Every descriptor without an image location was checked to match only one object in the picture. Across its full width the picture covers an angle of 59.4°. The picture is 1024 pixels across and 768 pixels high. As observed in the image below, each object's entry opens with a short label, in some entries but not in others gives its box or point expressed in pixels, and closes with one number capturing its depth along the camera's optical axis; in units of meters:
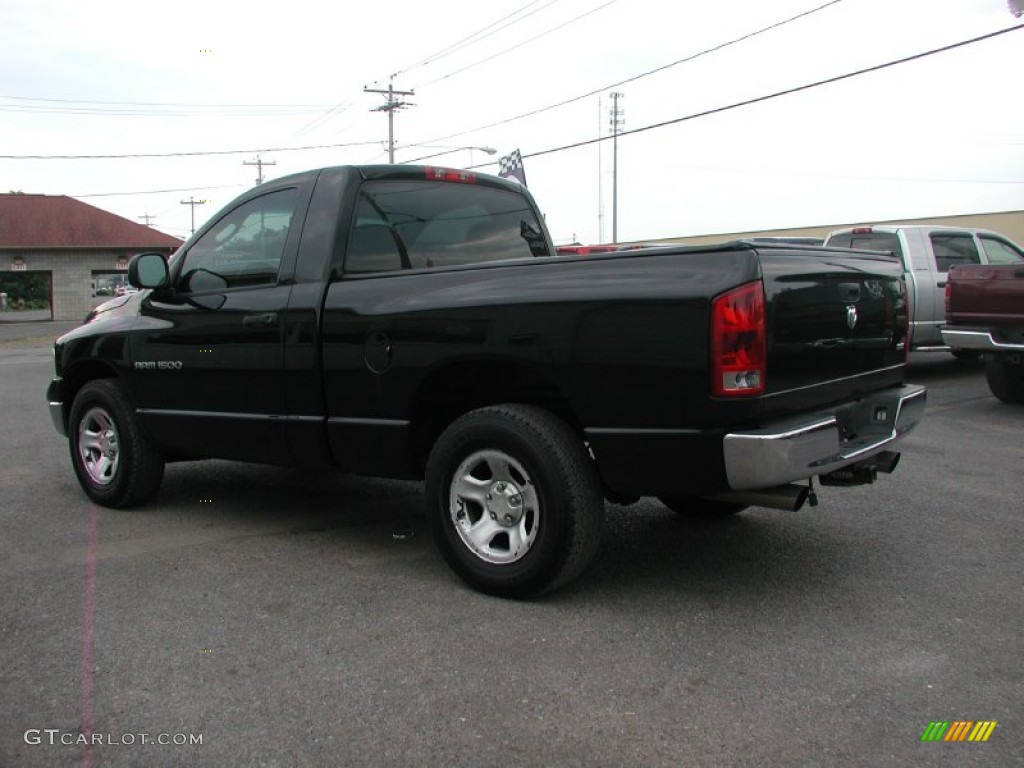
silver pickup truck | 11.46
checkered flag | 22.05
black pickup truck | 3.38
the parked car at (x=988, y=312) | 8.59
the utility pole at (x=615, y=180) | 55.19
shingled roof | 42.06
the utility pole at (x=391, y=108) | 39.25
